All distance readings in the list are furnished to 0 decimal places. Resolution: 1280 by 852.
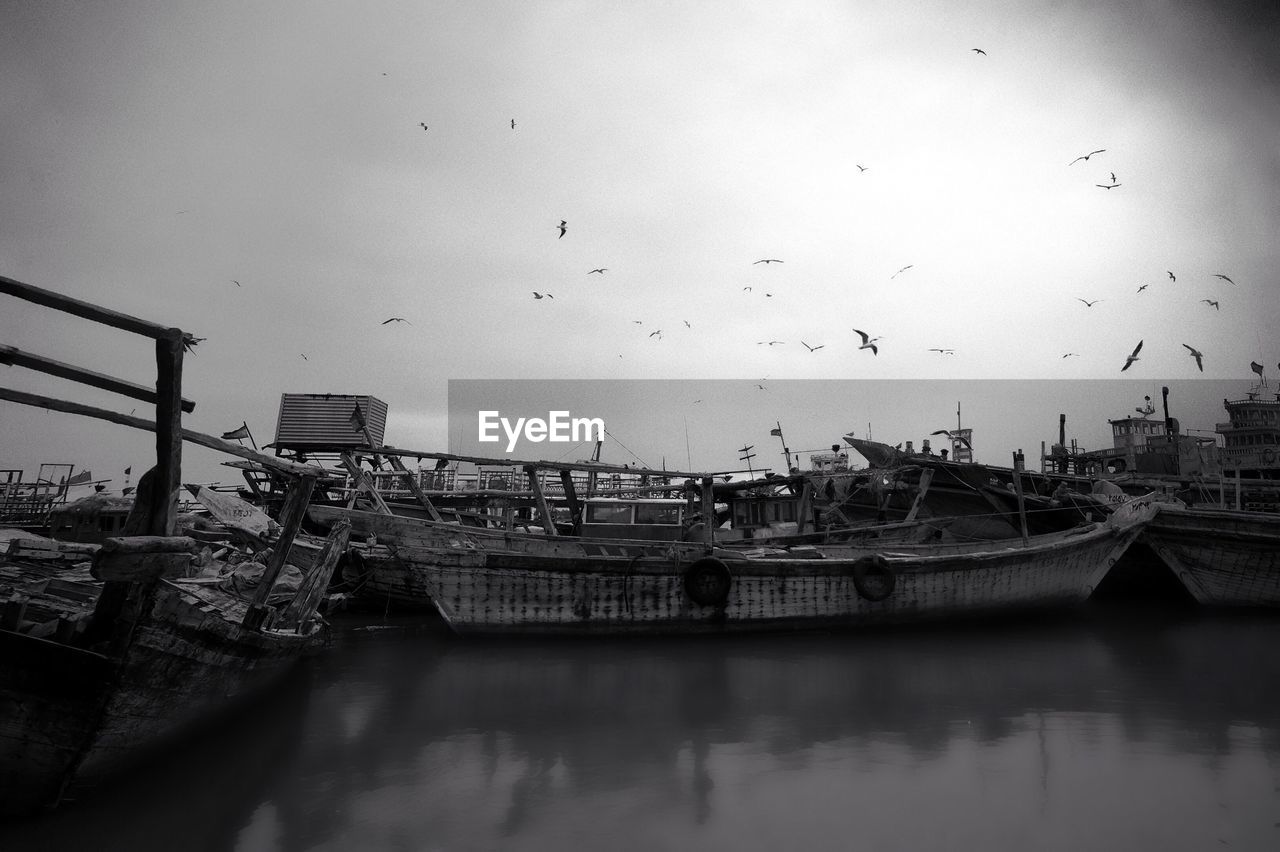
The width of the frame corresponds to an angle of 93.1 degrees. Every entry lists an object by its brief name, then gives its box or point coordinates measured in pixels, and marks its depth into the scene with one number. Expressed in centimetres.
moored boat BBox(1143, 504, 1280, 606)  1207
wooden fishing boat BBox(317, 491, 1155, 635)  960
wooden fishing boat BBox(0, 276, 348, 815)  370
